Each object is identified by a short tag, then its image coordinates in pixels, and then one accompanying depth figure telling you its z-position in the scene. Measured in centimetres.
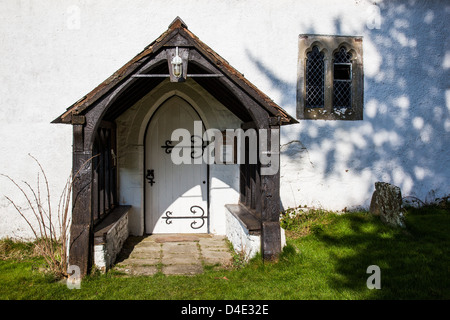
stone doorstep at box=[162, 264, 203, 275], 523
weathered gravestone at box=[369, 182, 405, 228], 623
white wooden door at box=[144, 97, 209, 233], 729
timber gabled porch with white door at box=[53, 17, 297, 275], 473
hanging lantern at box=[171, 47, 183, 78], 474
